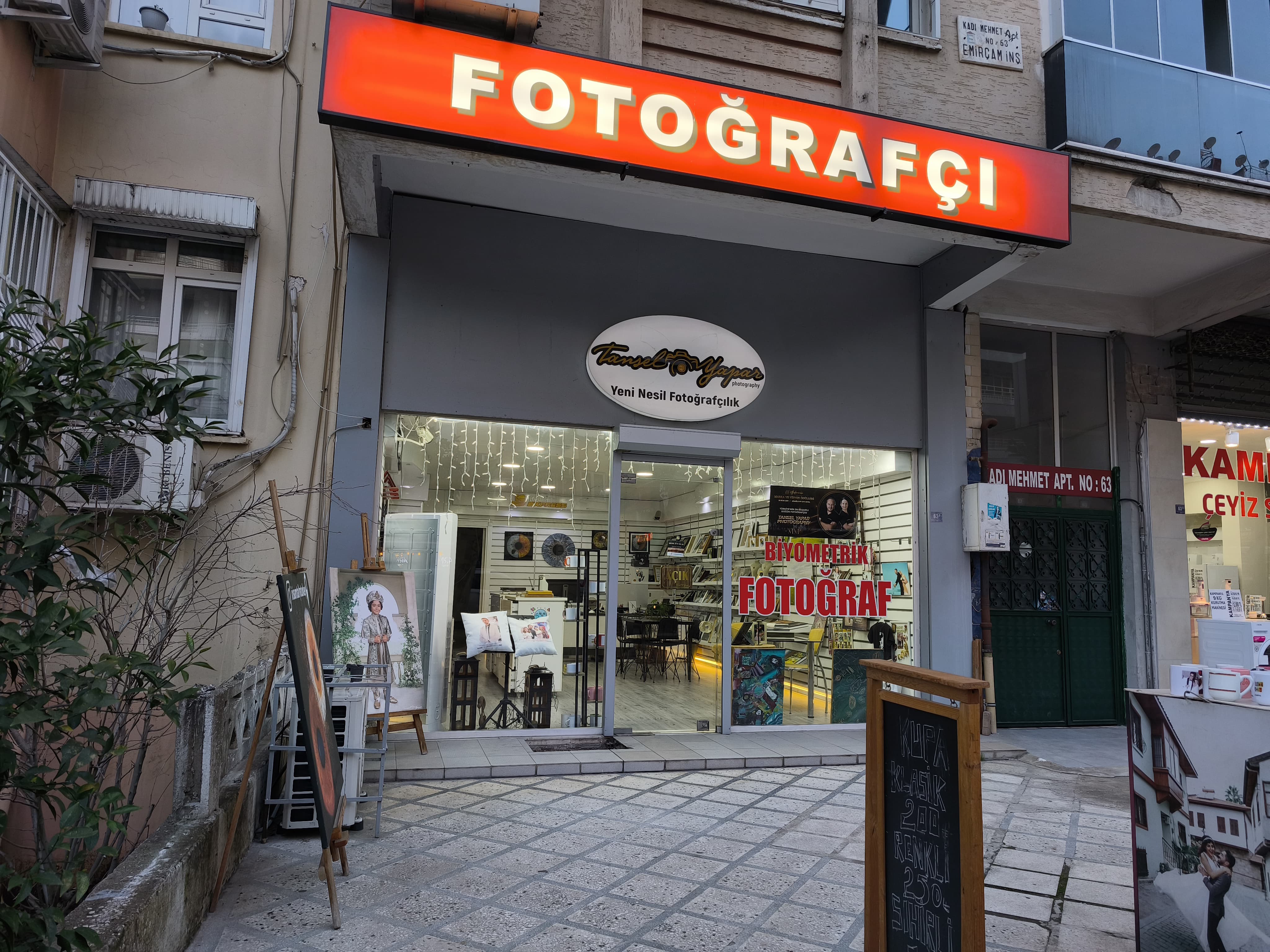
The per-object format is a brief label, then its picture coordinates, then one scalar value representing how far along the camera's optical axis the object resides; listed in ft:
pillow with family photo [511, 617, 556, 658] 22.30
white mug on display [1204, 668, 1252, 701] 9.78
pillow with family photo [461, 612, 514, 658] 21.81
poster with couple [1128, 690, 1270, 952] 9.16
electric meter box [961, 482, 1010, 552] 24.76
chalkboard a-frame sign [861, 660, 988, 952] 8.02
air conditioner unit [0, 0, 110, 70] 16.51
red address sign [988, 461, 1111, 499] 27.20
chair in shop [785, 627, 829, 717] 24.44
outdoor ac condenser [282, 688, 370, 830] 14.78
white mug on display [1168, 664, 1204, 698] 9.95
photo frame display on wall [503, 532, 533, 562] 22.75
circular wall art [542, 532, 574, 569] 22.95
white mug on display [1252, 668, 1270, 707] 9.55
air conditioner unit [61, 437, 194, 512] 16.72
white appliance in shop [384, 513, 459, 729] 21.44
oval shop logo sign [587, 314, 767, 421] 22.99
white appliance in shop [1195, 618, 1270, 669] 10.25
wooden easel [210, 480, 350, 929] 11.01
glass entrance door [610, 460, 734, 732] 23.16
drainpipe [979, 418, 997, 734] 25.22
